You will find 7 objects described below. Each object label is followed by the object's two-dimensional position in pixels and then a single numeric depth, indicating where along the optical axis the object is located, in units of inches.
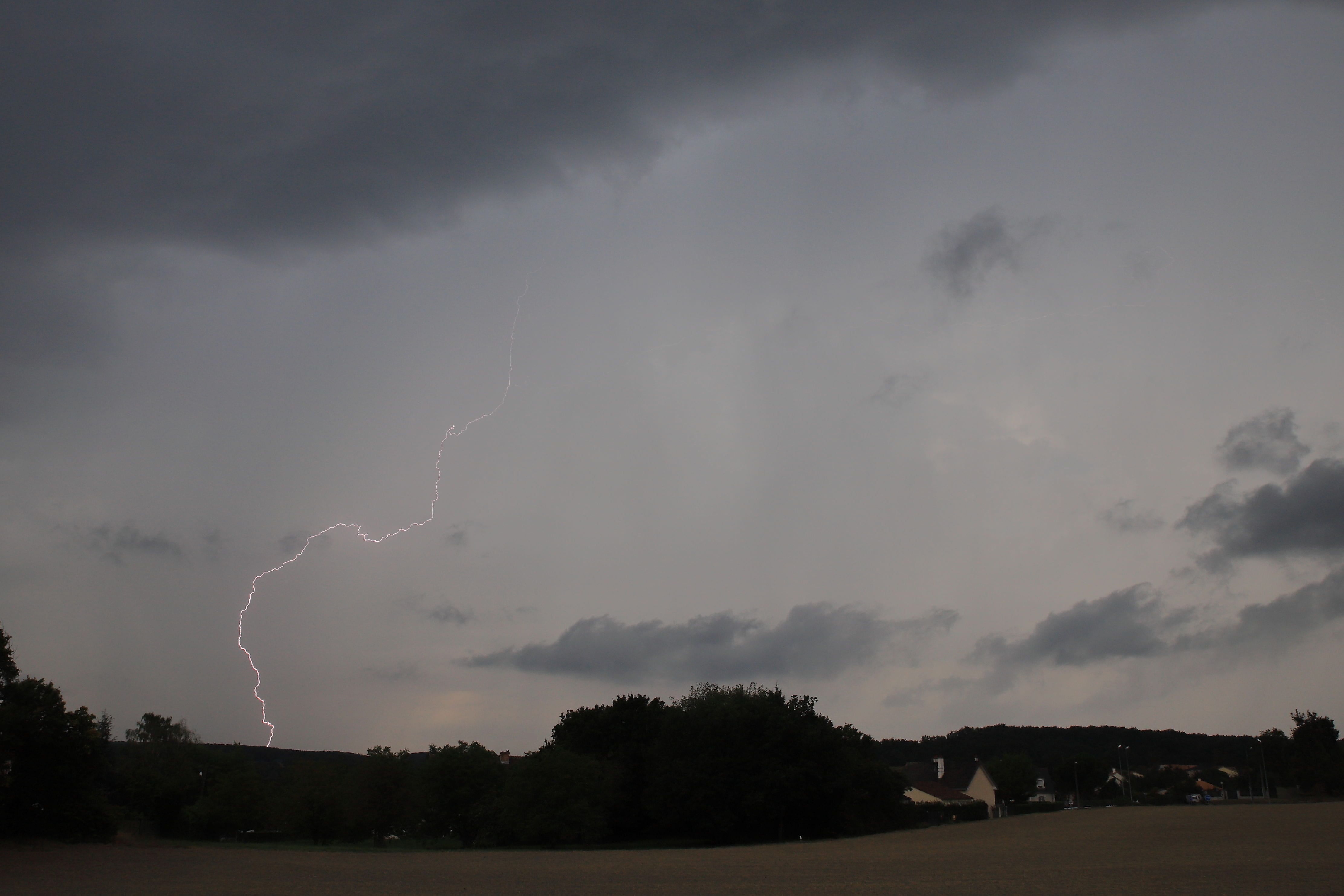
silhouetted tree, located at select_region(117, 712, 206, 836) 2999.5
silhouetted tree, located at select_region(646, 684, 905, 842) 2438.5
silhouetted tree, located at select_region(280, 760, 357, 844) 2731.3
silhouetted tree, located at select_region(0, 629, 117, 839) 1768.0
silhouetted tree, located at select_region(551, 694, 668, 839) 2691.9
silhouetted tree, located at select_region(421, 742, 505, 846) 2760.8
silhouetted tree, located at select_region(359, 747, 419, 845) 2758.4
